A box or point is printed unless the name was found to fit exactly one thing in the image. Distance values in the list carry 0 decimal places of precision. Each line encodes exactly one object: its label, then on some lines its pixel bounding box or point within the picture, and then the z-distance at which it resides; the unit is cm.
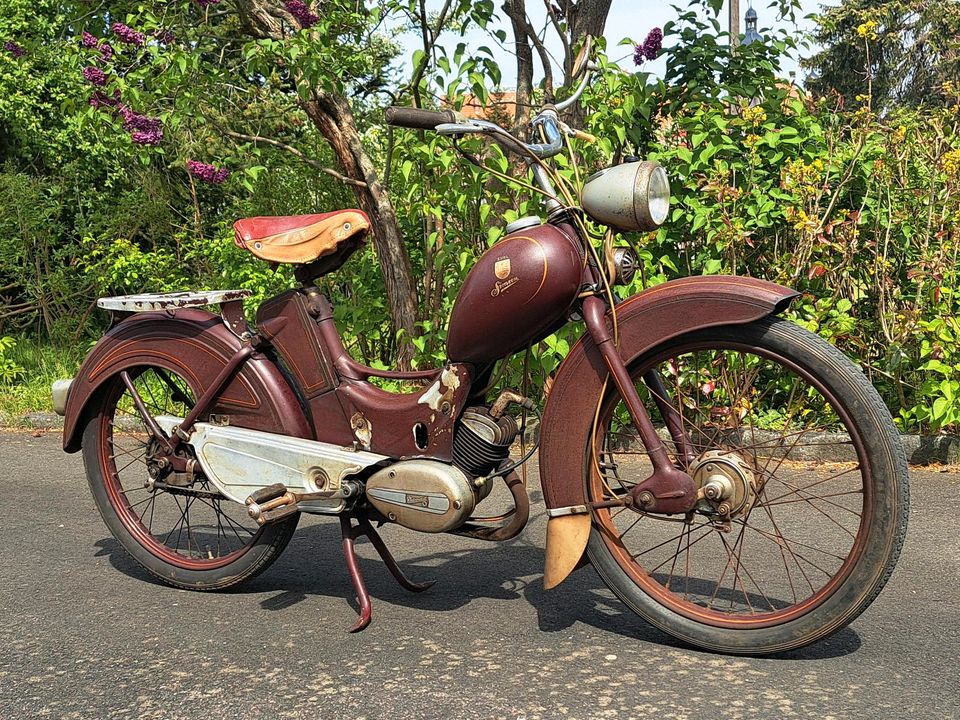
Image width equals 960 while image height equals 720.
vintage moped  317
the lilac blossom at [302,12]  623
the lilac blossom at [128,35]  675
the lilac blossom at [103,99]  718
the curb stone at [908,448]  570
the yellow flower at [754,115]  619
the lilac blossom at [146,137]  728
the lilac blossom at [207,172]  762
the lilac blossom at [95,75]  691
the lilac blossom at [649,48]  652
